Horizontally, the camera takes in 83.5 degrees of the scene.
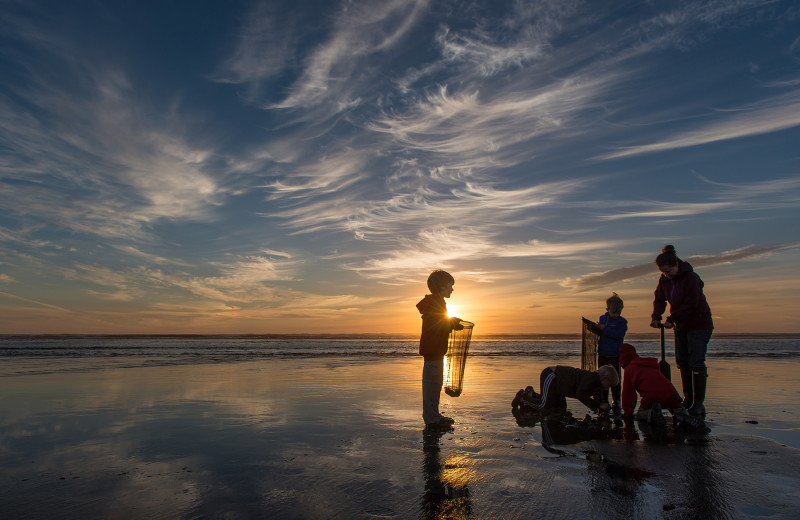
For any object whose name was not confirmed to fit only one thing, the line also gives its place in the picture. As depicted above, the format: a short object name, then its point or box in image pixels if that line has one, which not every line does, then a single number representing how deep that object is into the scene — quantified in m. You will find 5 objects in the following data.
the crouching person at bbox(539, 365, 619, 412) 6.70
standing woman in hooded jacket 6.67
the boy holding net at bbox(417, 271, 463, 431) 6.16
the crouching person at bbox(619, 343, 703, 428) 6.07
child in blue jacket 7.55
